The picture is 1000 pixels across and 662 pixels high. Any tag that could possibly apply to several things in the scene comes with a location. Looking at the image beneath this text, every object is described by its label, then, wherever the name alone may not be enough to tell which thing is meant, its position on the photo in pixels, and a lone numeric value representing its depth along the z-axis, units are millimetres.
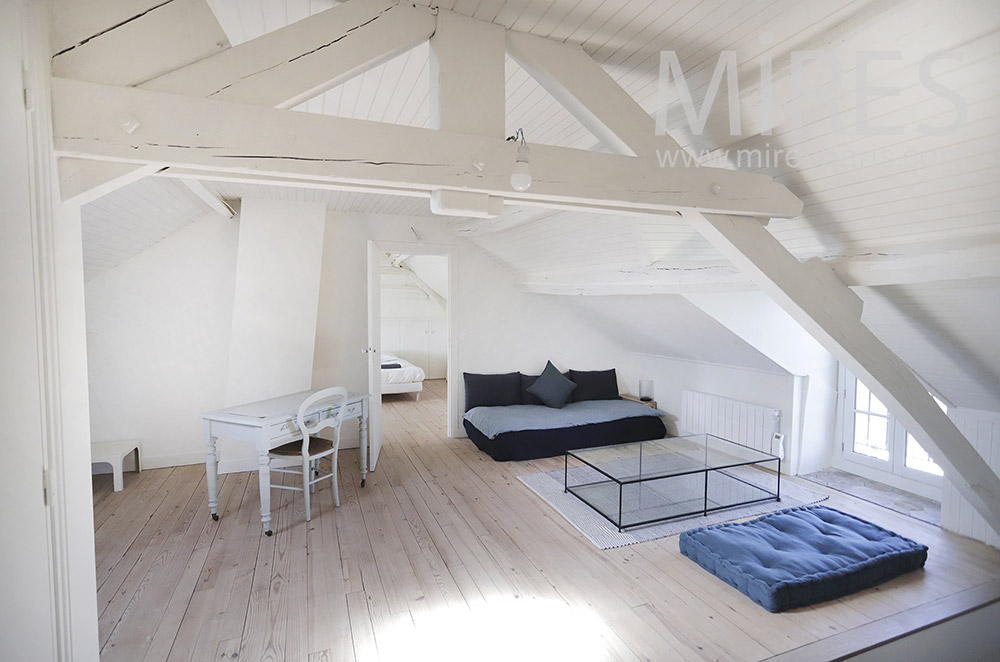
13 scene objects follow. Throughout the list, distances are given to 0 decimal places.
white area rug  3218
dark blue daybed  4762
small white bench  3916
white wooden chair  3395
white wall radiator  4402
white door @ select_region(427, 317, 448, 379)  9469
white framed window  3844
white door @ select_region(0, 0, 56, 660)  1098
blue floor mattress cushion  2475
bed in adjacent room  7523
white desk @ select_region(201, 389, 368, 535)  3225
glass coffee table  3508
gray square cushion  5521
